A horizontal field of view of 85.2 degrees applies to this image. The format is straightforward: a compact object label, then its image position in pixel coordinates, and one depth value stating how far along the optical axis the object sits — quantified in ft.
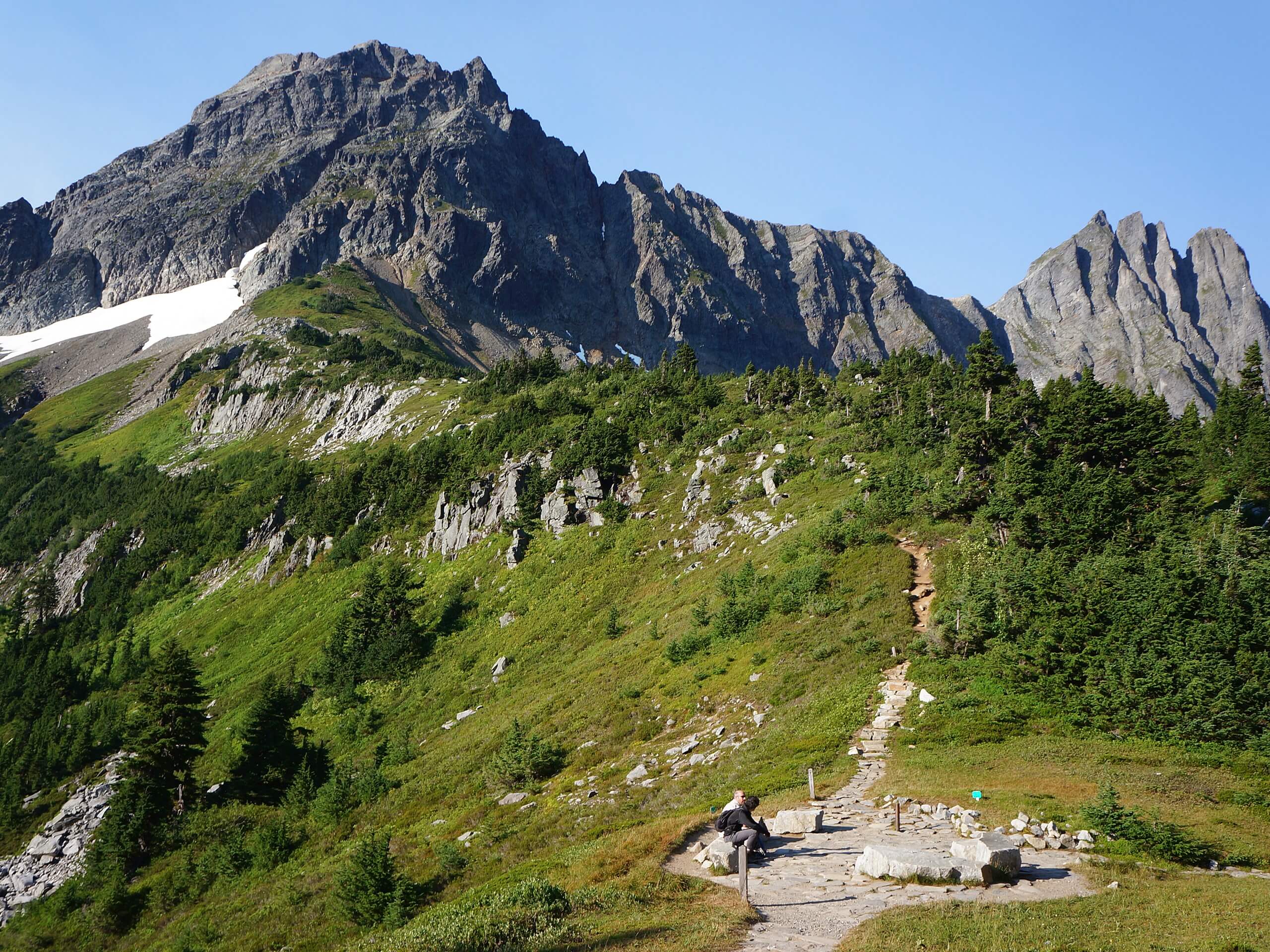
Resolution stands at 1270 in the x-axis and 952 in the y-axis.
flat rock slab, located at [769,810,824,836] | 61.93
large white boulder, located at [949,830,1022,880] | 48.91
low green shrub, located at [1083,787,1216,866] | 53.78
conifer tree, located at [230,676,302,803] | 149.48
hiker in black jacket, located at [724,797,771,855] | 55.11
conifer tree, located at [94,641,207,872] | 135.44
